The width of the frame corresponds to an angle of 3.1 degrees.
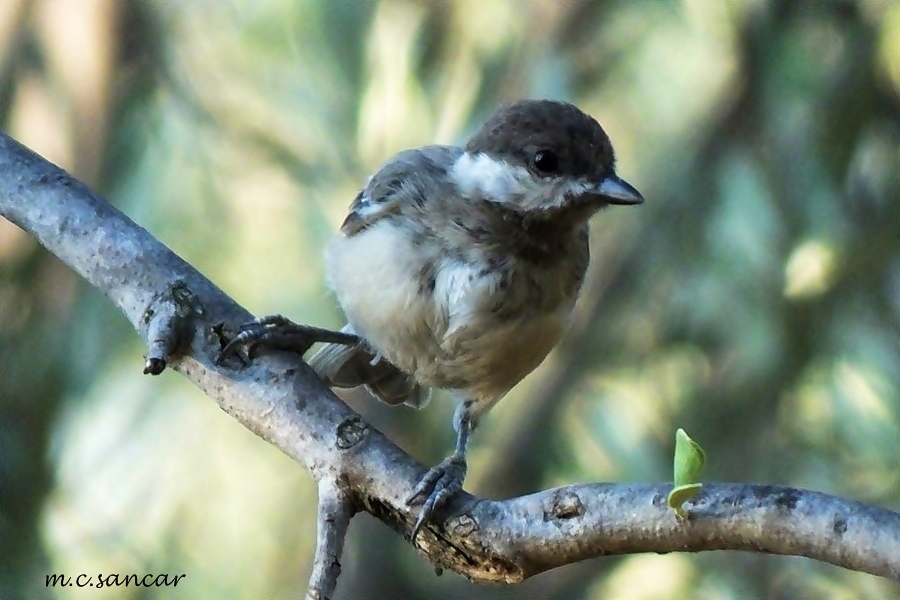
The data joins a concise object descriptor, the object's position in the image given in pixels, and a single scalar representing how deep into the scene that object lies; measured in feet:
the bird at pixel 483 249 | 8.13
